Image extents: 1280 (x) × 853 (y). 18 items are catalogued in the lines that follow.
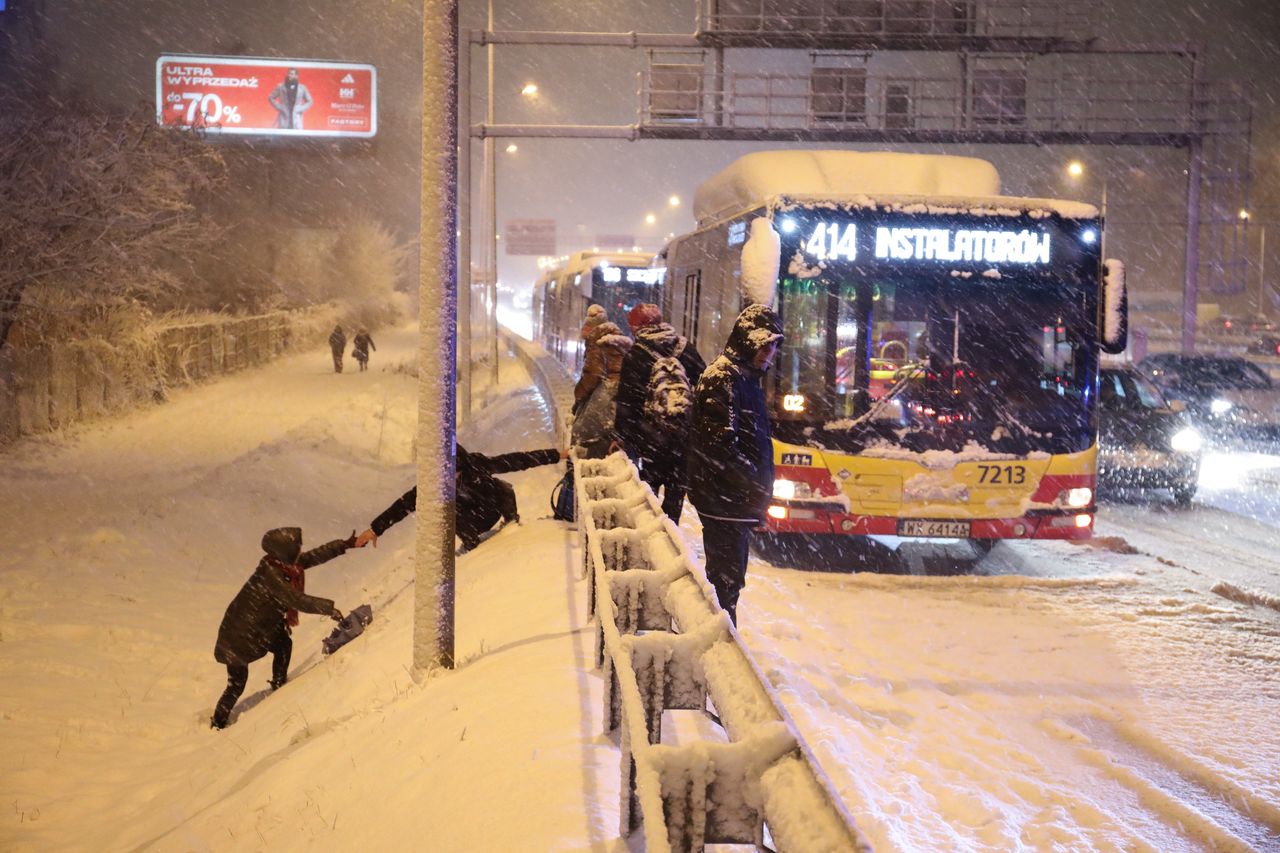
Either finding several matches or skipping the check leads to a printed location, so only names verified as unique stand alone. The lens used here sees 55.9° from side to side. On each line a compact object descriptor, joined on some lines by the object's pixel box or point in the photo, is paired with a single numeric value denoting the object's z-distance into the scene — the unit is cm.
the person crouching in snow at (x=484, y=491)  1131
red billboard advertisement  4566
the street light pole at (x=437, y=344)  714
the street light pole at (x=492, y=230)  3272
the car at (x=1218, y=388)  2167
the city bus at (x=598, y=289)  2941
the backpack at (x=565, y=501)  1150
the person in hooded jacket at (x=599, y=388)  1021
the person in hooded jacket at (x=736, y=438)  656
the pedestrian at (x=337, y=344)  4153
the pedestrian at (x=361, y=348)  4188
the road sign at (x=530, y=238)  9031
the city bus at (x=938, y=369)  1044
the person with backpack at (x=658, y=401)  859
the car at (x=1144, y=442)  1559
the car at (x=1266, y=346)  4659
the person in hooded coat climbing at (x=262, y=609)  941
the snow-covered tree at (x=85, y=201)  1920
